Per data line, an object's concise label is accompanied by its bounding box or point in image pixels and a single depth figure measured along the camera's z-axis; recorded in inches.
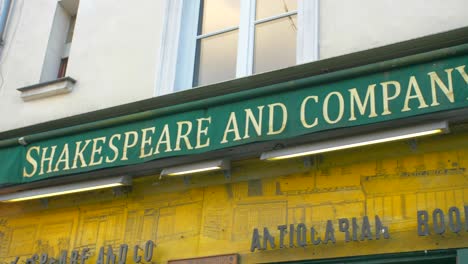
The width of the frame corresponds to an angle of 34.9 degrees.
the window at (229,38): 343.0
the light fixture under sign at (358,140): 264.2
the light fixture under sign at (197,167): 308.5
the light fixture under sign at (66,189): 333.4
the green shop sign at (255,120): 267.1
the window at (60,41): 419.5
